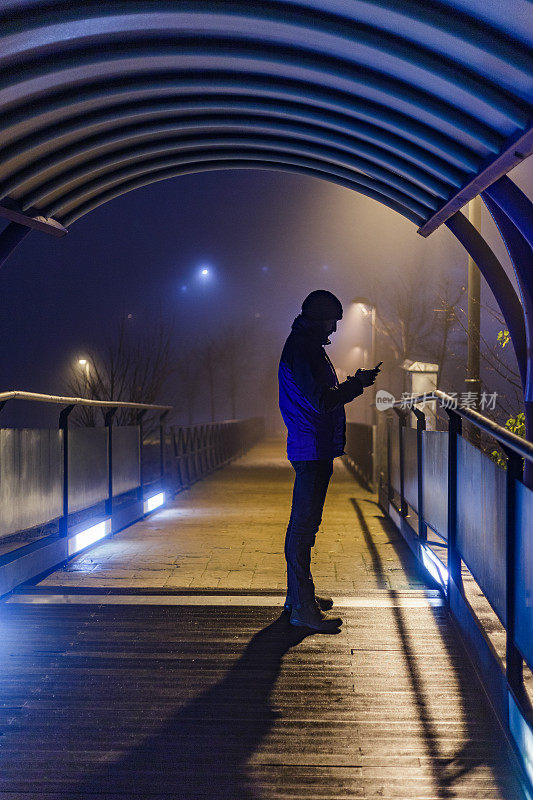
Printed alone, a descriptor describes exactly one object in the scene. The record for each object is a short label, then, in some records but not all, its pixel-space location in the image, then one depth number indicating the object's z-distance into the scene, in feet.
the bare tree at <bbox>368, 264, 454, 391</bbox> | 98.58
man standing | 12.87
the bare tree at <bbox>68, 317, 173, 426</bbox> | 67.72
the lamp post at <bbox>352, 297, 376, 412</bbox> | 61.59
